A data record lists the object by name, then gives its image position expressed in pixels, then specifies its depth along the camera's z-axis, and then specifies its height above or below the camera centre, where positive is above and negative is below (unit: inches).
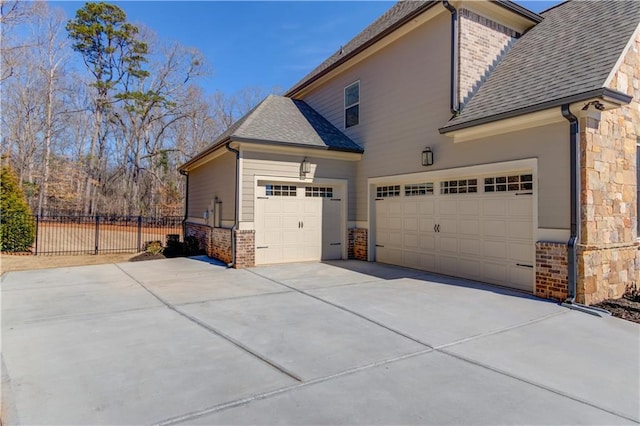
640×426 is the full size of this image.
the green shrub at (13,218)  443.5 -2.2
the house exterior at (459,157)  235.0 +55.3
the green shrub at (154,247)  451.8 -38.0
